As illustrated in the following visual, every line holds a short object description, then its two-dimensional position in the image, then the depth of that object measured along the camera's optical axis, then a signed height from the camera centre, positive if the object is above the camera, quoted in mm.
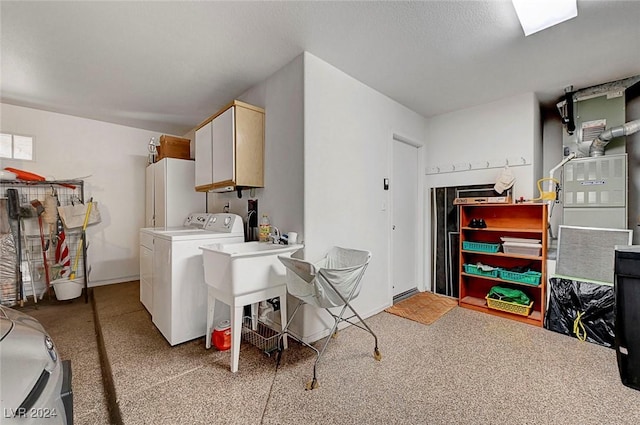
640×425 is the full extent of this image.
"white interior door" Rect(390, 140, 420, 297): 3408 -65
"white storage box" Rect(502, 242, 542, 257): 2762 -388
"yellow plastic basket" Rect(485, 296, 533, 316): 2742 -1008
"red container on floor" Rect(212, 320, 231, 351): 2170 -1017
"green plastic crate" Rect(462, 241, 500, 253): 3020 -398
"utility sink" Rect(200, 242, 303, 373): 1870 -503
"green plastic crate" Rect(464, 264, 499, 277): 3018 -689
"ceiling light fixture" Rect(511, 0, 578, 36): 1645 +1280
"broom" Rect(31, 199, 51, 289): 3412 -297
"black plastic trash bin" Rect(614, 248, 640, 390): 1764 -709
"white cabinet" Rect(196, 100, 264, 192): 2514 +645
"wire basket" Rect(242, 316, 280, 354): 2201 -1092
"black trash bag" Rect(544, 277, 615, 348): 2271 -885
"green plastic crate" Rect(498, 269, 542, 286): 2752 -686
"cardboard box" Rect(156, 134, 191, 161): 3598 +894
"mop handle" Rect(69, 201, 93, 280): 3475 -433
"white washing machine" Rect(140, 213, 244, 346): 2217 -591
